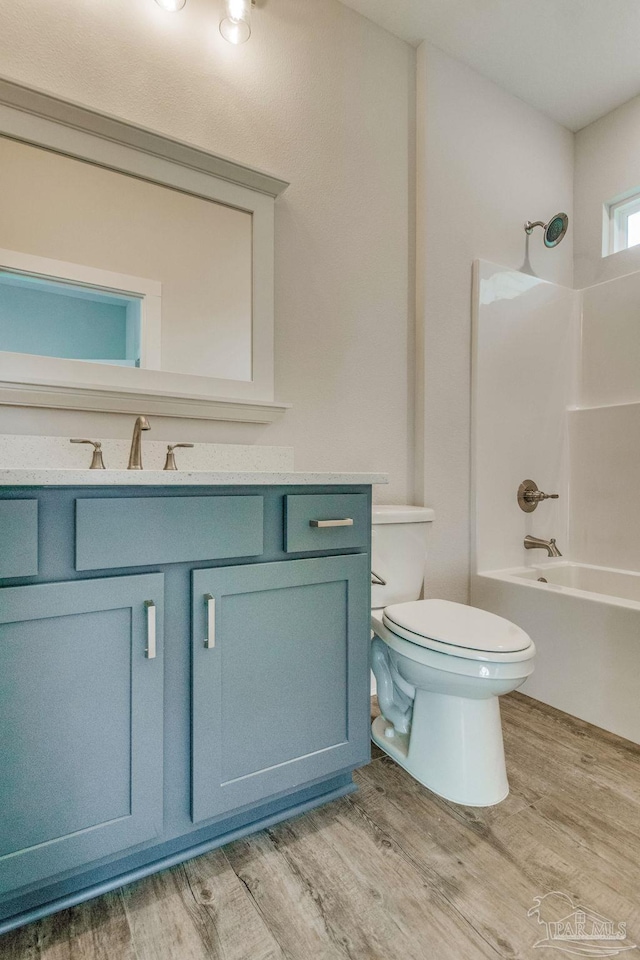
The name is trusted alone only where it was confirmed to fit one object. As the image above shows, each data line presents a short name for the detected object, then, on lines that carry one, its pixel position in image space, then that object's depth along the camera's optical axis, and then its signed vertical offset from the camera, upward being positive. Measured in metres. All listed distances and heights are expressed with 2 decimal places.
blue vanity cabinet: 0.91 -0.41
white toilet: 1.27 -0.60
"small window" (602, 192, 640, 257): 2.57 +1.29
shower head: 2.35 +1.16
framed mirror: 1.39 +0.62
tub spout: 2.32 -0.33
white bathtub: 1.70 -0.61
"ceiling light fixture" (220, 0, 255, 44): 1.67 +1.51
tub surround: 2.28 +0.18
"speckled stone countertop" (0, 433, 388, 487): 0.91 +0.02
